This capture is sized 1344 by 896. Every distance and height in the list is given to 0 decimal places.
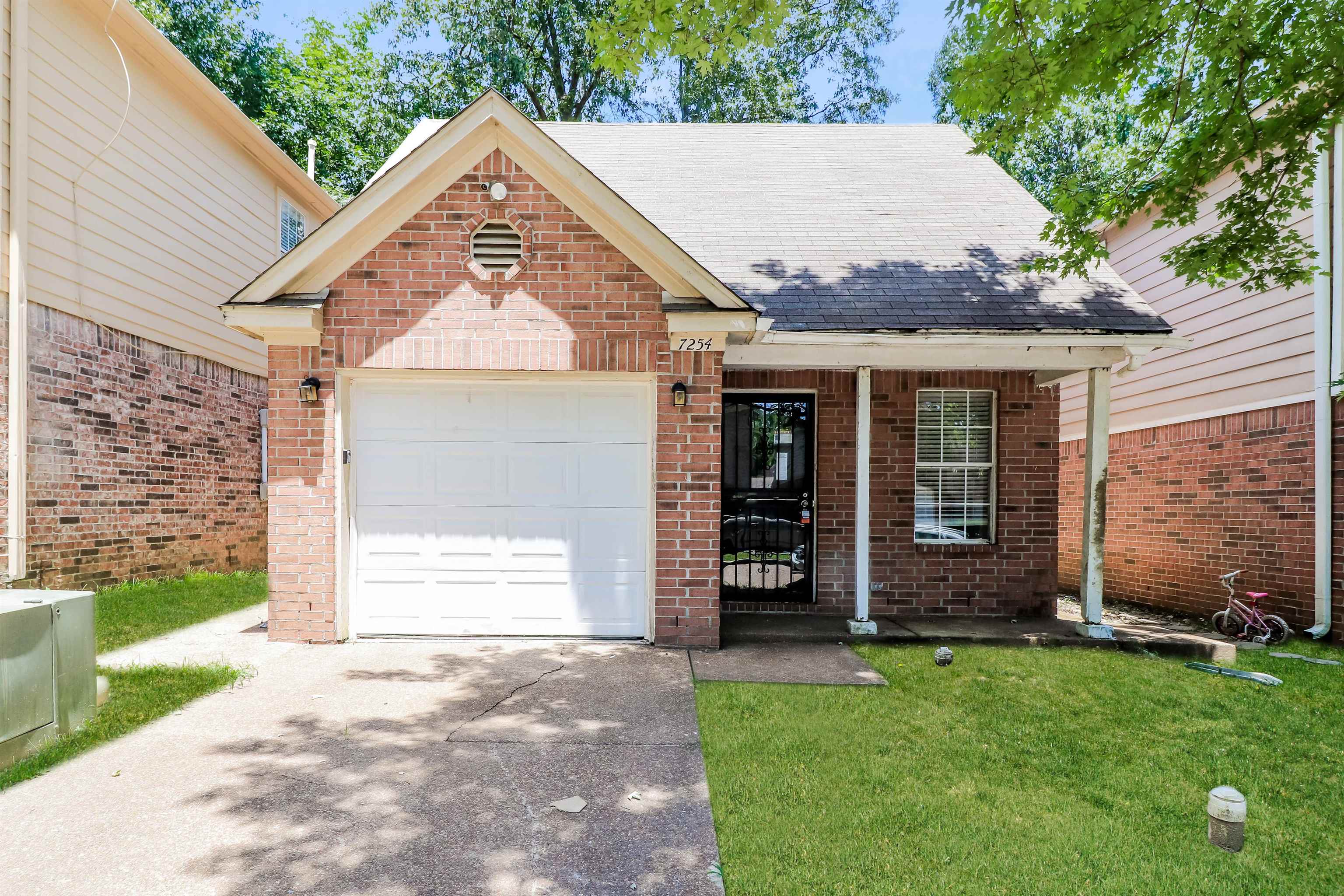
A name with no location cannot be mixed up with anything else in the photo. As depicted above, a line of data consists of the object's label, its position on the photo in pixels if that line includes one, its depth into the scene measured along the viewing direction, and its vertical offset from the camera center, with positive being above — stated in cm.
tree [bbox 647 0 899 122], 2078 +1078
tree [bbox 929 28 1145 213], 1867 +825
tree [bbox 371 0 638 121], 1947 +1098
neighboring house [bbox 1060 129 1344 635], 731 +8
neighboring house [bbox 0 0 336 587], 704 +149
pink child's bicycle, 715 -174
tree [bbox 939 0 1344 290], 590 +312
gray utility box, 365 -120
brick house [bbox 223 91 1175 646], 602 +65
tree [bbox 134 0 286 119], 1870 +1034
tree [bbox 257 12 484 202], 2003 +962
